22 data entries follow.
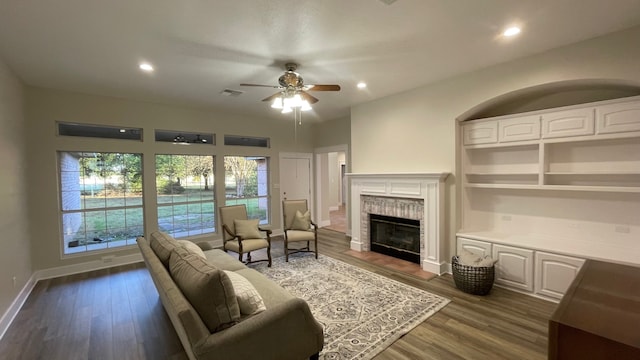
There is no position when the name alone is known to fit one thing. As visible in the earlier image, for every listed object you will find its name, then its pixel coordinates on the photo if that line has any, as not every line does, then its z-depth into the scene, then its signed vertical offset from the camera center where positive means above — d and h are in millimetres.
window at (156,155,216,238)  5191 -391
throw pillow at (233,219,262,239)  4421 -914
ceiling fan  3152 +1000
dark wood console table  1191 -751
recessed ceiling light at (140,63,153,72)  3242 +1356
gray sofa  1528 -937
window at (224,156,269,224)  6008 -223
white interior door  6797 -116
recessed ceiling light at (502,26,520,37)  2574 +1365
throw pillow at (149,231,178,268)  2385 -672
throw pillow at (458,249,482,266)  3373 -1127
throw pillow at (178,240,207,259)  2870 -791
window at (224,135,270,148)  5986 +781
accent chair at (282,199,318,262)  4660 -985
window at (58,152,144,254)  4363 -398
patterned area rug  2408 -1515
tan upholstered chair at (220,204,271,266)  4172 -970
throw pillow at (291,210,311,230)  4969 -910
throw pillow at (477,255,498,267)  3236 -1134
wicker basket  3197 -1308
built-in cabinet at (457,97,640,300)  2891 -260
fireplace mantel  3949 -394
